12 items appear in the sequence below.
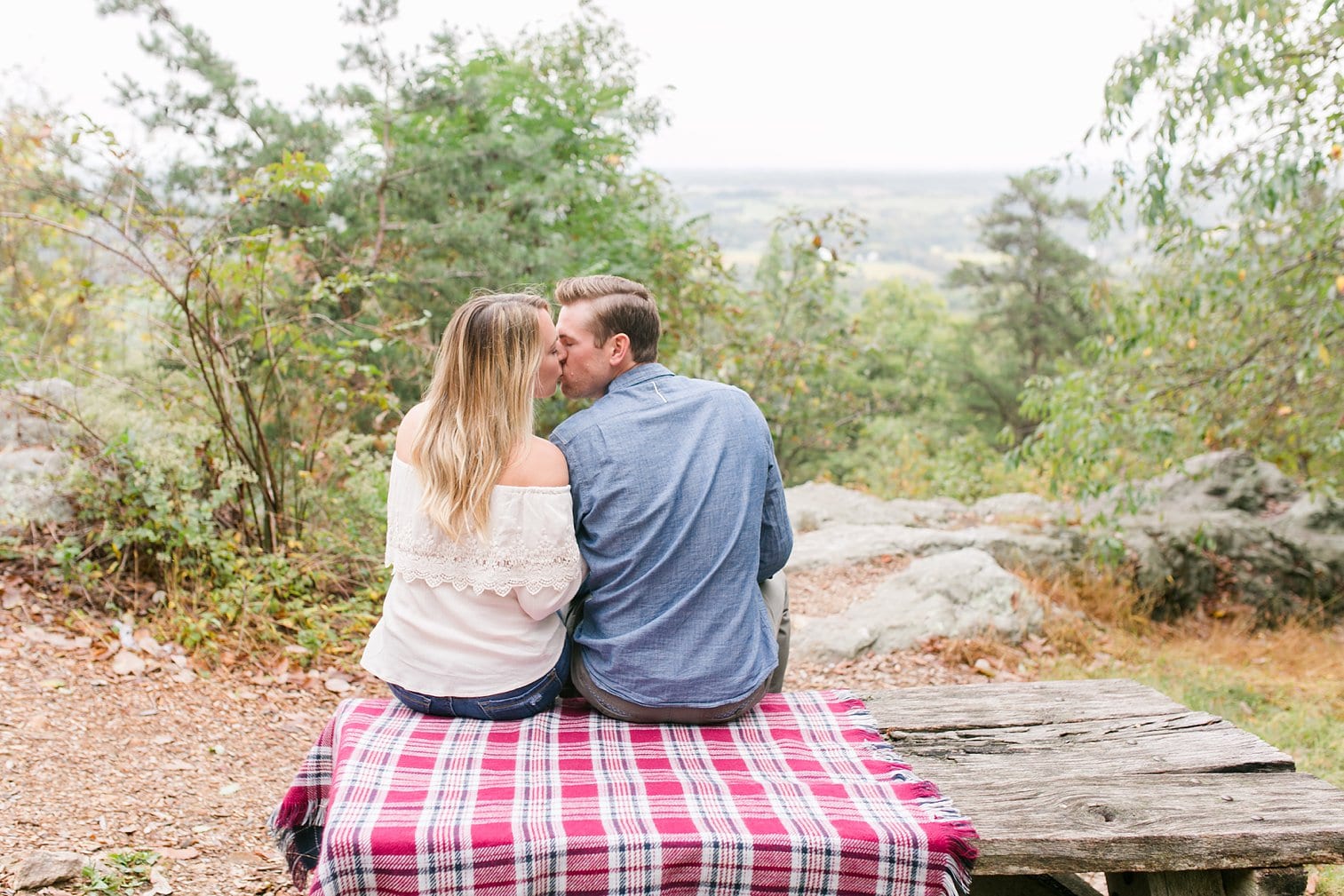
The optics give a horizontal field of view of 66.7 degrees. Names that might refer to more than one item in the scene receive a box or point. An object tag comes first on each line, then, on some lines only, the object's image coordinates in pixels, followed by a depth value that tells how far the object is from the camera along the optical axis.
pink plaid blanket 1.93
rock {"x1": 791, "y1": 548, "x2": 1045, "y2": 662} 4.89
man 2.40
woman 2.32
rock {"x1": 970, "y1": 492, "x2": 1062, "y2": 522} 7.11
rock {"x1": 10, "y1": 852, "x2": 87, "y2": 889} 2.49
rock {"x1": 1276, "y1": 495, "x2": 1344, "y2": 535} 6.14
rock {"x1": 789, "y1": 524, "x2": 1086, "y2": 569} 6.02
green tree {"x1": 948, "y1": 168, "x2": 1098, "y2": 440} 20.45
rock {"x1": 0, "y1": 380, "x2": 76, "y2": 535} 4.30
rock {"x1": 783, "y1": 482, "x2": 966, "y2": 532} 7.07
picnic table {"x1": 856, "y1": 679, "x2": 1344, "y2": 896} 2.16
